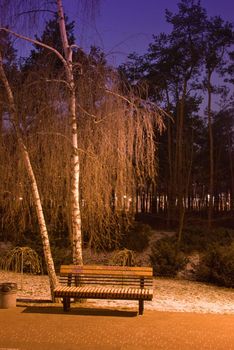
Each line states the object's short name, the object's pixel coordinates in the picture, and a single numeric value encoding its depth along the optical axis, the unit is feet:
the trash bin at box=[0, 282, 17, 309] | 31.40
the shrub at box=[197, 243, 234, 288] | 51.78
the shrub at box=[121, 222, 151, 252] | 80.12
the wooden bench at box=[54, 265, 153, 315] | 30.25
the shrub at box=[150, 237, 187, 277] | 59.67
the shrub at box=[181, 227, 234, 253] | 80.64
